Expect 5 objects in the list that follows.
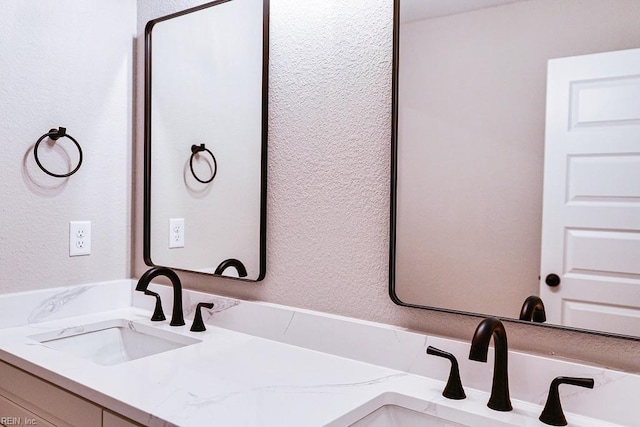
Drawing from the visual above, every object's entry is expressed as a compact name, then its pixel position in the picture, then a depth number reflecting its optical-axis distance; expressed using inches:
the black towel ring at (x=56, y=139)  64.2
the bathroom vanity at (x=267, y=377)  40.5
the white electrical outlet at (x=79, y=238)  68.8
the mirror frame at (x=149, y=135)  61.5
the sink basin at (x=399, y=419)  42.8
